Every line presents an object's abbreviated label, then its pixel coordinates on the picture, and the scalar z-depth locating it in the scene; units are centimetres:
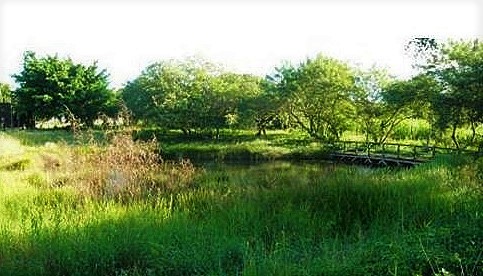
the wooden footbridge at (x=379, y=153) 2180
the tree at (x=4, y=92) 4711
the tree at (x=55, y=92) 3678
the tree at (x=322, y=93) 2817
